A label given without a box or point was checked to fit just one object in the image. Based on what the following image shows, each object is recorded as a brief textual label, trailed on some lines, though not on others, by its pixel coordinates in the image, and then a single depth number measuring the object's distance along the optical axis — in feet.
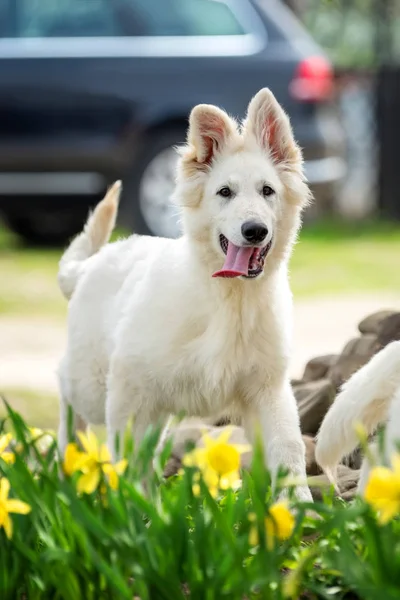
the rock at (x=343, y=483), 29.19
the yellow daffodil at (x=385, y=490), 17.63
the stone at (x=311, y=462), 33.09
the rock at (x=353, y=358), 36.11
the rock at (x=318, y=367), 38.91
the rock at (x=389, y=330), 35.47
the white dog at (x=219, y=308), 30.01
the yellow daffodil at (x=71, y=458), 20.80
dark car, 85.61
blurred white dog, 24.35
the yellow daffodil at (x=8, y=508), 20.18
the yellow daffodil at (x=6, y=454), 23.26
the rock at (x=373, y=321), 38.08
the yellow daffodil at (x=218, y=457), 19.83
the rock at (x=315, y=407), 35.37
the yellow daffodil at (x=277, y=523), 19.48
